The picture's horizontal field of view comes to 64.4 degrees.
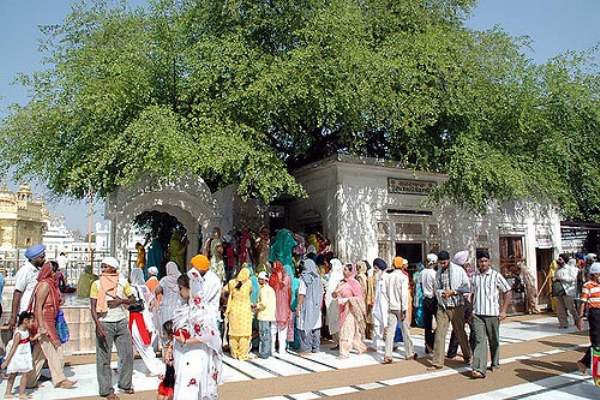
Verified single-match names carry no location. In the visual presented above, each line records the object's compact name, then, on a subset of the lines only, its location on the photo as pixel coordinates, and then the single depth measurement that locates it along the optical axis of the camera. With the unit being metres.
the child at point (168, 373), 4.56
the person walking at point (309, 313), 8.62
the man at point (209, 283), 4.93
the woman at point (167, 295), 7.66
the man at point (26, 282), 6.25
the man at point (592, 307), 6.12
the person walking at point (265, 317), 8.26
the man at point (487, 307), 6.89
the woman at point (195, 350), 4.37
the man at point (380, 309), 8.16
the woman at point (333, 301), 9.15
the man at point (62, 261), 14.20
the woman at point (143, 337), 6.98
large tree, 9.18
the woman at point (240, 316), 8.12
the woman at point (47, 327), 6.01
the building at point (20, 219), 40.94
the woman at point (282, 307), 8.55
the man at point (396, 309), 7.79
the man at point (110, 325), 5.79
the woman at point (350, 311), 8.23
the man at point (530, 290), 13.90
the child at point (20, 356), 5.84
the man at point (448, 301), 7.28
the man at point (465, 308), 7.61
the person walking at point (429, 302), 7.85
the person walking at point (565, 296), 11.16
